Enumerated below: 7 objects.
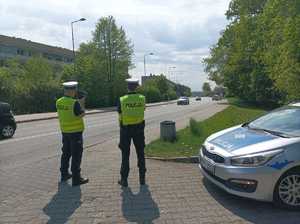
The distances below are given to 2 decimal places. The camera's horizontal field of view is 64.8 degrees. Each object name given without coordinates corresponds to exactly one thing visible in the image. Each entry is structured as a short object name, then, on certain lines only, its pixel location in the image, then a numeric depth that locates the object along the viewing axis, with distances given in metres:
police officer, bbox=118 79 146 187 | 3.85
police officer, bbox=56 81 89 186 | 3.94
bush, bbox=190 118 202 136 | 7.27
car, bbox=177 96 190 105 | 39.66
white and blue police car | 3.10
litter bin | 6.53
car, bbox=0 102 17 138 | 8.41
